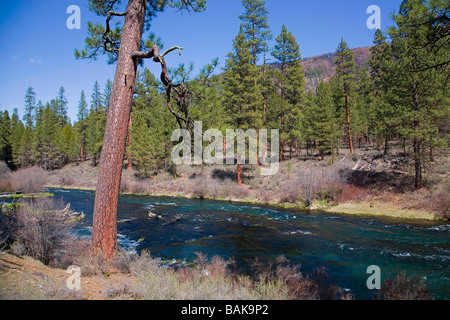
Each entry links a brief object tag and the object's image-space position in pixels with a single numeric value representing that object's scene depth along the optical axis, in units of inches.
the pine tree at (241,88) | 1021.8
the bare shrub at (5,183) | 909.2
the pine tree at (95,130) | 1907.0
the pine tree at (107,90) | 2012.1
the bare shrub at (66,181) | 1423.8
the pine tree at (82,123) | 2337.6
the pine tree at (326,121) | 1172.5
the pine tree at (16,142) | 2092.3
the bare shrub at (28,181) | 943.7
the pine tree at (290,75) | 1233.4
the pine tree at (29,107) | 3157.7
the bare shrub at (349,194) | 727.7
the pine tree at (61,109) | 2827.3
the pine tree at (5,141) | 2092.8
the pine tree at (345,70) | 1184.2
